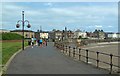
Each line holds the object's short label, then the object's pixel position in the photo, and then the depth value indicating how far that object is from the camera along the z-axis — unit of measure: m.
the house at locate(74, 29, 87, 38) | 68.70
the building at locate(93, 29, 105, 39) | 80.66
